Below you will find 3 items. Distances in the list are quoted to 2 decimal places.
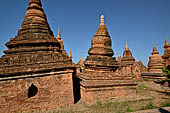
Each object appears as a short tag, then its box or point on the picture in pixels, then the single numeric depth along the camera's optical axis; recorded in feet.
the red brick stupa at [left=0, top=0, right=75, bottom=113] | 21.08
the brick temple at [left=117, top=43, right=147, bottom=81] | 63.67
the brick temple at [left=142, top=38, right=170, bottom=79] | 58.51
